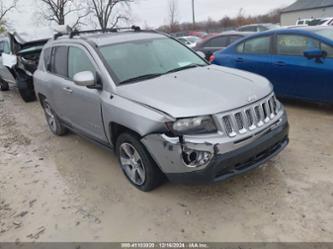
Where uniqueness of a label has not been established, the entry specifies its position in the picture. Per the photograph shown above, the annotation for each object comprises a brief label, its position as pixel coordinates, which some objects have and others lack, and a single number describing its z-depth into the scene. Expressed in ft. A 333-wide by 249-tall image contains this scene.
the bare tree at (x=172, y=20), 170.11
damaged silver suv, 9.48
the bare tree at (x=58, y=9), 106.83
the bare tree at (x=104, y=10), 127.13
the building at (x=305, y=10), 125.90
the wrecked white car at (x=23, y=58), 29.09
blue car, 16.97
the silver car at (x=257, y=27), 54.73
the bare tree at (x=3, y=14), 122.31
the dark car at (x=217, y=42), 29.40
